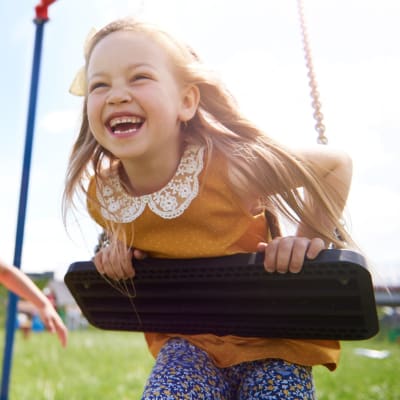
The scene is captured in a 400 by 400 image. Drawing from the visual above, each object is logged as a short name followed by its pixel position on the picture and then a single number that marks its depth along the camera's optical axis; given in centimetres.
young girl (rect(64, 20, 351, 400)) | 154
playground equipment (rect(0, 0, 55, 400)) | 280
